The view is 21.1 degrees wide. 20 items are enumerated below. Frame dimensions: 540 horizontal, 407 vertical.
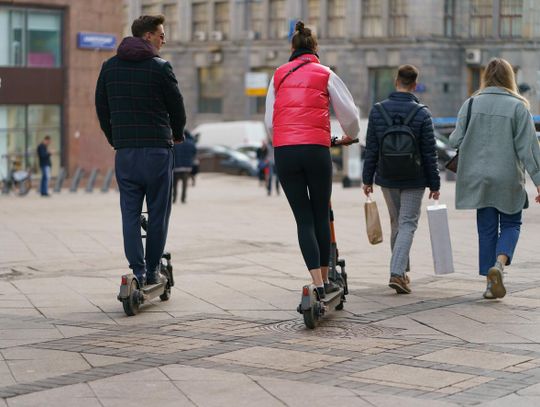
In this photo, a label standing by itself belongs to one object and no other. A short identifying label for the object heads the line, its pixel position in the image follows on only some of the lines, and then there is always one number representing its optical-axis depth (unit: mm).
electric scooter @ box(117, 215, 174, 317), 9375
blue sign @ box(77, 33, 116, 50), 37406
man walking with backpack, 10594
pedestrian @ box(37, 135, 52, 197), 33500
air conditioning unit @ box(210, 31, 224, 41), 67688
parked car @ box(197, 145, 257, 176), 49406
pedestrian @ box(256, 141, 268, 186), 38203
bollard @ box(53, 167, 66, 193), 35406
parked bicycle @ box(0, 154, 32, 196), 33500
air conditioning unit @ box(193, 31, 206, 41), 68500
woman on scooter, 9156
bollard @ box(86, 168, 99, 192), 35391
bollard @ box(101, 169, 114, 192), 35406
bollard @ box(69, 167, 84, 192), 35500
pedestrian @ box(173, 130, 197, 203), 27844
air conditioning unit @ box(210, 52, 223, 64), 67888
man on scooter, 9695
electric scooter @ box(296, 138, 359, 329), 8758
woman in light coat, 10500
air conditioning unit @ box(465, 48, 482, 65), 60844
